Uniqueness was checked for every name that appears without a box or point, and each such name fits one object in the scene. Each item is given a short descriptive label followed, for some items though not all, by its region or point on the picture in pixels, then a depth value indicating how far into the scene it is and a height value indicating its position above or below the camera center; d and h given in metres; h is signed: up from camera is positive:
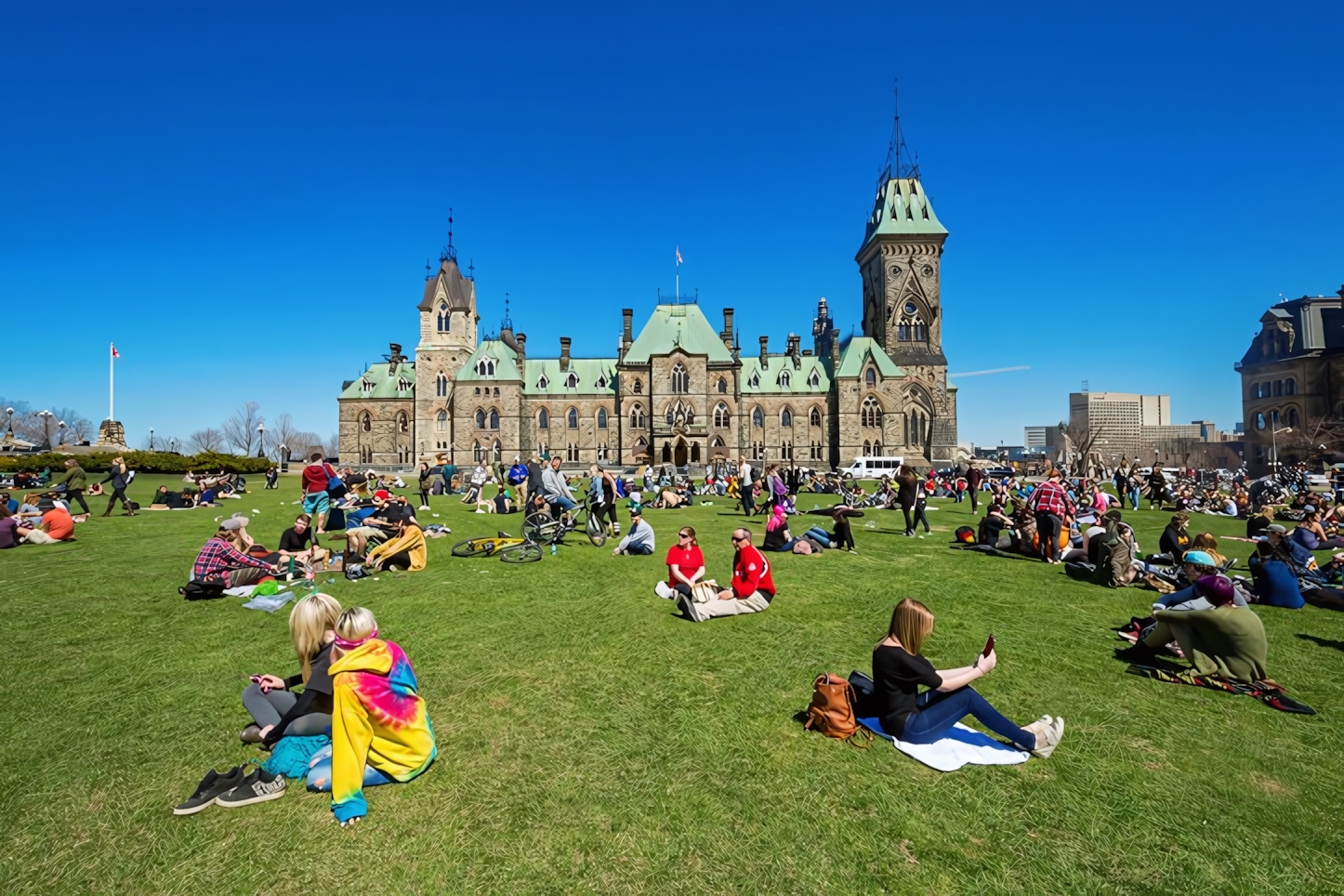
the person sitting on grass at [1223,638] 6.95 -2.14
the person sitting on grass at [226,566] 10.41 -1.78
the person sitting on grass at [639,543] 14.82 -2.11
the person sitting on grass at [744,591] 9.53 -2.18
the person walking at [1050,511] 14.34 -1.58
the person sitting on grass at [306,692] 5.17 -1.98
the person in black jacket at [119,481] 20.80 -0.74
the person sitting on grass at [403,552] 12.63 -1.93
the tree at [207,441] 120.50 +3.08
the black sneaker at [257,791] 4.72 -2.46
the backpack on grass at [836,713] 5.83 -2.41
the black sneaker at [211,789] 4.66 -2.41
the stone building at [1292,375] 70.06 +7.30
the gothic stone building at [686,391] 63.16 +5.79
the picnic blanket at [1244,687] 6.47 -2.61
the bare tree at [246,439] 111.19 +3.04
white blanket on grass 5.36 -2.59
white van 49.72 -1.71
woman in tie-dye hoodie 4.71 -2.02
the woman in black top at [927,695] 5.49 -2.17
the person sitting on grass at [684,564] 10.43 -1.86
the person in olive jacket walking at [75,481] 20.00 -0.68
